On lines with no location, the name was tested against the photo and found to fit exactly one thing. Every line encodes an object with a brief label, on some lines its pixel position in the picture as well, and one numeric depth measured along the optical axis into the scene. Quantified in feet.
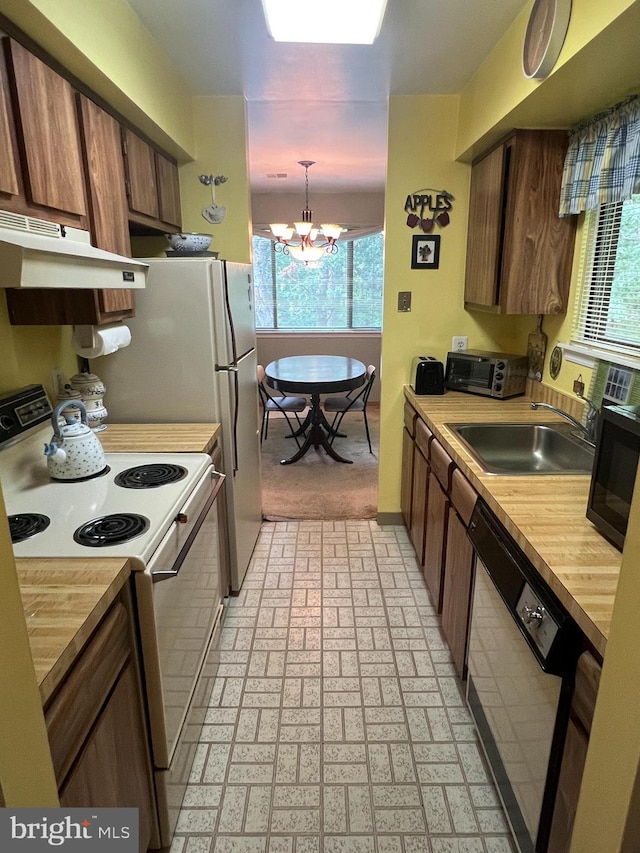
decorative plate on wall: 4.86
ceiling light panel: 5.09
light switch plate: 9.51
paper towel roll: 5.87
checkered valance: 5.86
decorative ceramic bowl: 7.45
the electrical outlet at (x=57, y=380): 6.56
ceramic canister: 6.61
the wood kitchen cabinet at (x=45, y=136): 4.30
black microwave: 3.77
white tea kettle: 5.22
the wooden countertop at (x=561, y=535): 3.26
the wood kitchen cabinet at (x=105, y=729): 2.97
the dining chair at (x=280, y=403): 14.46
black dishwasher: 3.46
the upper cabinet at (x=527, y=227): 7.17
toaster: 9.07
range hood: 3.10
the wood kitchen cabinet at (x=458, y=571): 5.74
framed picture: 9.26
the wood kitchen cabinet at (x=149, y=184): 6.70
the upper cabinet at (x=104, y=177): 5.48
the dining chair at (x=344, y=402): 14.70
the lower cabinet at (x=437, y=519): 6.68
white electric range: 4.11
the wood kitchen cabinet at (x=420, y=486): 7.93
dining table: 13.02
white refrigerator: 6.97
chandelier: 14.29
